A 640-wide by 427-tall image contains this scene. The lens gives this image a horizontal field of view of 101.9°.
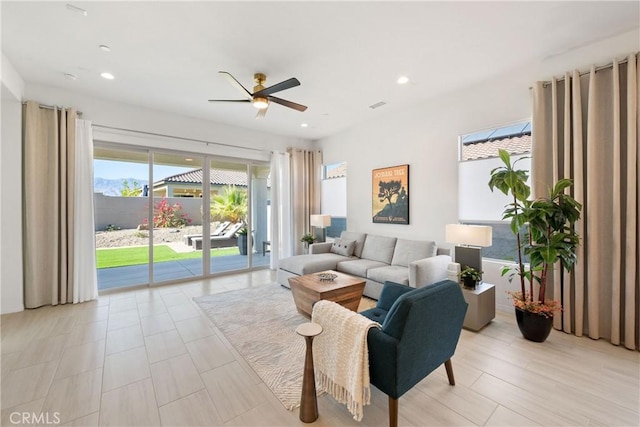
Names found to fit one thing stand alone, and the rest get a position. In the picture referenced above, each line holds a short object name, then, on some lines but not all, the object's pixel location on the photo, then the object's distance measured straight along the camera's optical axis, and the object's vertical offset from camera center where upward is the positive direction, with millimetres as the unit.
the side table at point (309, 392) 1692 -1196
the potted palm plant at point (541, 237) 2621 -266
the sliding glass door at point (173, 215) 4453 -37
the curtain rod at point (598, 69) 2559 +1479
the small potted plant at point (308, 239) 5816 -603
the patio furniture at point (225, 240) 5234 -569
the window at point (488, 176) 3441 +511
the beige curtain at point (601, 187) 2512 +235
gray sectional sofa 3463 -818
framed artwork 4598 +313
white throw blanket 1543 -913
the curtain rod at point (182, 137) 4204 +1398
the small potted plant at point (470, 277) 3121 -802
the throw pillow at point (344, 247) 4973 -687
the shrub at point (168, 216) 4785 -56
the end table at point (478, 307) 2953 -1113
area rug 2133 -1353
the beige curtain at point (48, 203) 3543 +150
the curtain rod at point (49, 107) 3640 +1516
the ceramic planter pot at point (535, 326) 2654 -1190
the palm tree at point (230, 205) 5402 +163
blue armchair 1493 -774
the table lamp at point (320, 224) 5617 -262
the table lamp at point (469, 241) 2996 -353
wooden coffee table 3066 -968
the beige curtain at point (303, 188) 6160 +593
